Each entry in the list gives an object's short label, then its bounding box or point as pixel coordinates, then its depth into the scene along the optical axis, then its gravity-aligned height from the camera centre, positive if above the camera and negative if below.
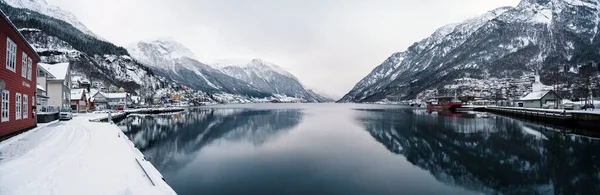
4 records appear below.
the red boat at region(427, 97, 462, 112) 109.26 -2.09
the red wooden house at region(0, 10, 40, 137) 18.14 +1.39
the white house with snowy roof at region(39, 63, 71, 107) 50.44 +2.75
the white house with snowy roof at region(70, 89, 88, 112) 73.76 -0.15
